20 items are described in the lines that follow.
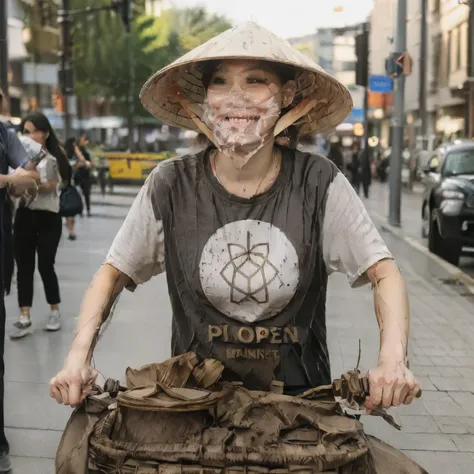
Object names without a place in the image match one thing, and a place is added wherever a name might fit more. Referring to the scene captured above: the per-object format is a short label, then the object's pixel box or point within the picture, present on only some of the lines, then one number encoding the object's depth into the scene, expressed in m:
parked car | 11.05
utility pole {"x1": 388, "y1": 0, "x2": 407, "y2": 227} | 17.00
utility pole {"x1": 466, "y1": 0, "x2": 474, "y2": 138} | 33.91
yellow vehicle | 25.55
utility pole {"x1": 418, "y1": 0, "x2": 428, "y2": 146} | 33.08
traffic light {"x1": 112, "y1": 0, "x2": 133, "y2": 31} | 20.94
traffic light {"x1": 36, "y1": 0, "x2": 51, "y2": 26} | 29.39
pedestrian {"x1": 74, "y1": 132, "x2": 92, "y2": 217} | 16.88
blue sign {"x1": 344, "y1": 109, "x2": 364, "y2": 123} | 59.28
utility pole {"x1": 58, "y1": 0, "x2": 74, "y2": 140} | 21.66
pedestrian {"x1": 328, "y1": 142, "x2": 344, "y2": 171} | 20.40
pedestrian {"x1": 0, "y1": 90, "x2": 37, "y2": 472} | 4.00
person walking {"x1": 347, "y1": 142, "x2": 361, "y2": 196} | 29.28
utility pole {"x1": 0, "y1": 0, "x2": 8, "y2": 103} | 13.10
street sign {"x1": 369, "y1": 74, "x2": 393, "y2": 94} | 19.20
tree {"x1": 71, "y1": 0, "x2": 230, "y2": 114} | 41.34
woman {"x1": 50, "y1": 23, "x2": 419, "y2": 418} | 2.34
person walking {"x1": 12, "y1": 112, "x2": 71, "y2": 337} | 6.93
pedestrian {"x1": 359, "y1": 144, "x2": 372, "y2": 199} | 27.34
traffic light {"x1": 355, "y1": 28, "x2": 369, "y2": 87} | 19.69
